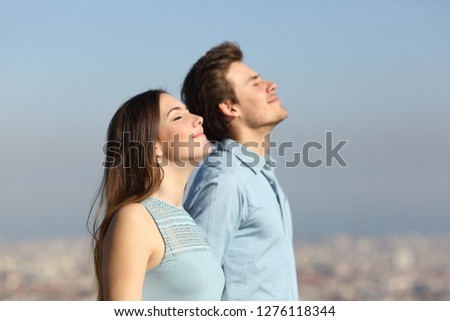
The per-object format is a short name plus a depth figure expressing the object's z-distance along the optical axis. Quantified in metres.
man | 3.96
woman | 3.11
